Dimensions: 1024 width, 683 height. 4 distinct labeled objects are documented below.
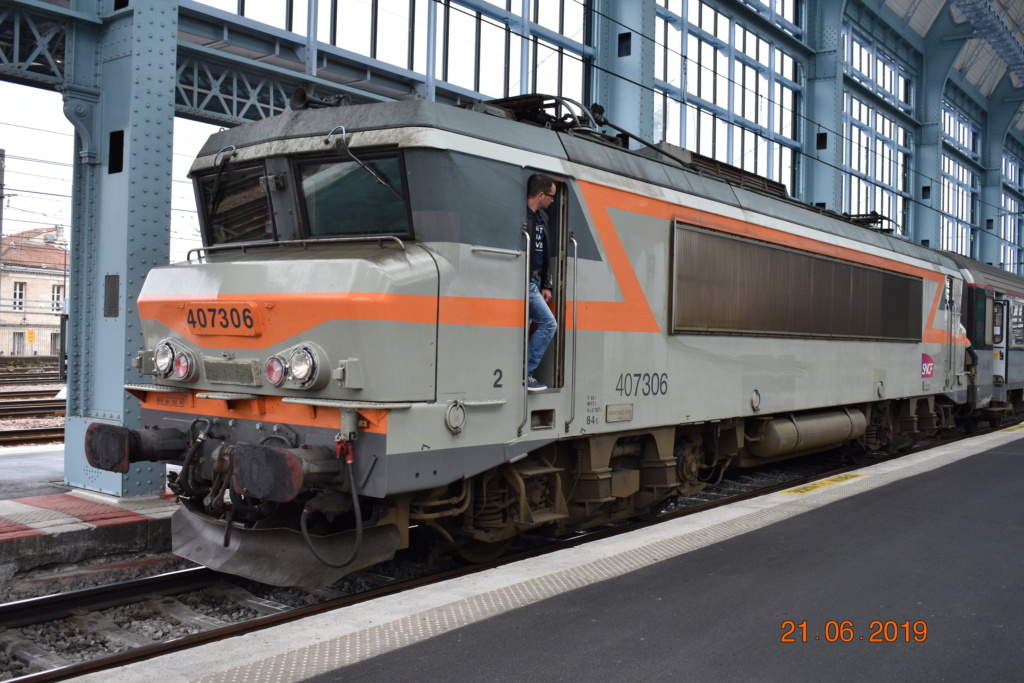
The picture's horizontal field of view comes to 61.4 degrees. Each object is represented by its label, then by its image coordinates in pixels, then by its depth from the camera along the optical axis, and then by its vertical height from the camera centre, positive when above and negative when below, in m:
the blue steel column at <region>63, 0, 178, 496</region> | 8.17 +1.32
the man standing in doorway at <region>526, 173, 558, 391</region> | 6.28 +0.48
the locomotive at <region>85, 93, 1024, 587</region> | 5.29 -0.01
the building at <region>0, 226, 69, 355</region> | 43.47 +1.97
